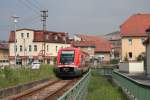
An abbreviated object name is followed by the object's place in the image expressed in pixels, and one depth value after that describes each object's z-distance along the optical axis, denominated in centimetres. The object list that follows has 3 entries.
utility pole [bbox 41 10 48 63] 8210
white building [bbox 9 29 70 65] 11612
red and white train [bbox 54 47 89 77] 4516
